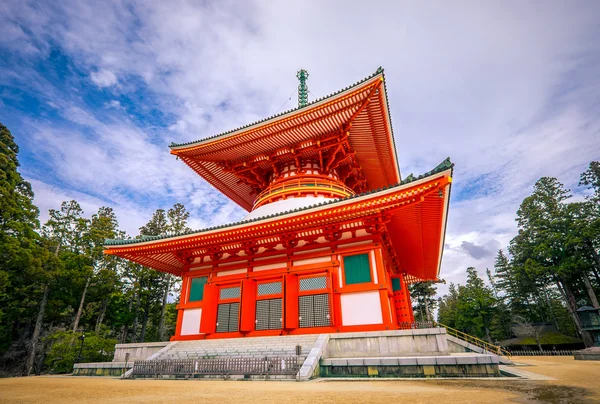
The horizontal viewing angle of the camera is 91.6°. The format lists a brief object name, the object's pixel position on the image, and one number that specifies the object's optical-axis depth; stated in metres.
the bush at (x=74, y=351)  18.88
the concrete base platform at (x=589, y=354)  15.10
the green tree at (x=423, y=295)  44.59
